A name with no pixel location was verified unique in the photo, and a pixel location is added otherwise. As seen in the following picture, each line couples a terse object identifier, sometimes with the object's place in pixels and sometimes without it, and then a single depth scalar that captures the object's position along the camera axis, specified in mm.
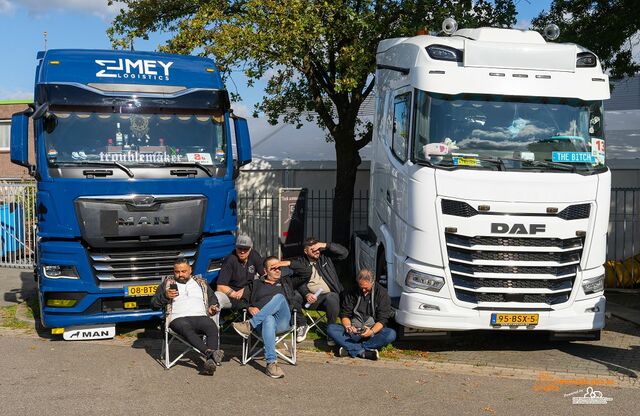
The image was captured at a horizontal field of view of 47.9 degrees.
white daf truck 7785
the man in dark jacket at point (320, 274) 9078
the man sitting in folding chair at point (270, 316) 7660
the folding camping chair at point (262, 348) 7953
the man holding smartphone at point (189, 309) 7754
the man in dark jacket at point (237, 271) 9125
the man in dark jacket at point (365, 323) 8266
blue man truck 8773
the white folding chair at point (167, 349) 7758
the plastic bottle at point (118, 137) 9040
